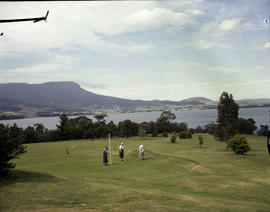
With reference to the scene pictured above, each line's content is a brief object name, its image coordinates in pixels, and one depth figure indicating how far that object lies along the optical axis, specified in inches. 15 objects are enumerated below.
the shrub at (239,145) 1392.7
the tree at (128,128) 3538.4
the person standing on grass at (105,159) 1019.3
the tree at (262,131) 3711.1
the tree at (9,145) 650.8
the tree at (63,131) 3740.2
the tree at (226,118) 2092.8
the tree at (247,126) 3767.2
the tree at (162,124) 4296.5
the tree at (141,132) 3149.6
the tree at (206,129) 4596.5
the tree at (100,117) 4280.5
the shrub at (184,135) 3107.8
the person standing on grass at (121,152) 1116.0
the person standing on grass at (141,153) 1118.3
